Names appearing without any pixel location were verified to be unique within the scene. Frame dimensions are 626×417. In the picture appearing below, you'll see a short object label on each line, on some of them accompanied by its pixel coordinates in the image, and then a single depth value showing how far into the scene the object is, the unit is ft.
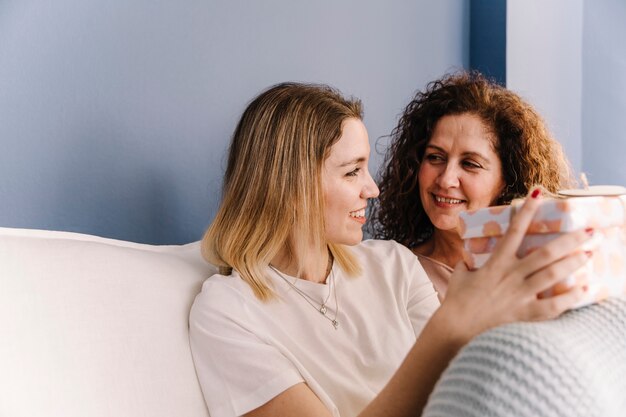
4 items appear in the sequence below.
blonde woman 4.21
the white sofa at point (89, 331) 3.42
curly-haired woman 6.40
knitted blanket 2.54
